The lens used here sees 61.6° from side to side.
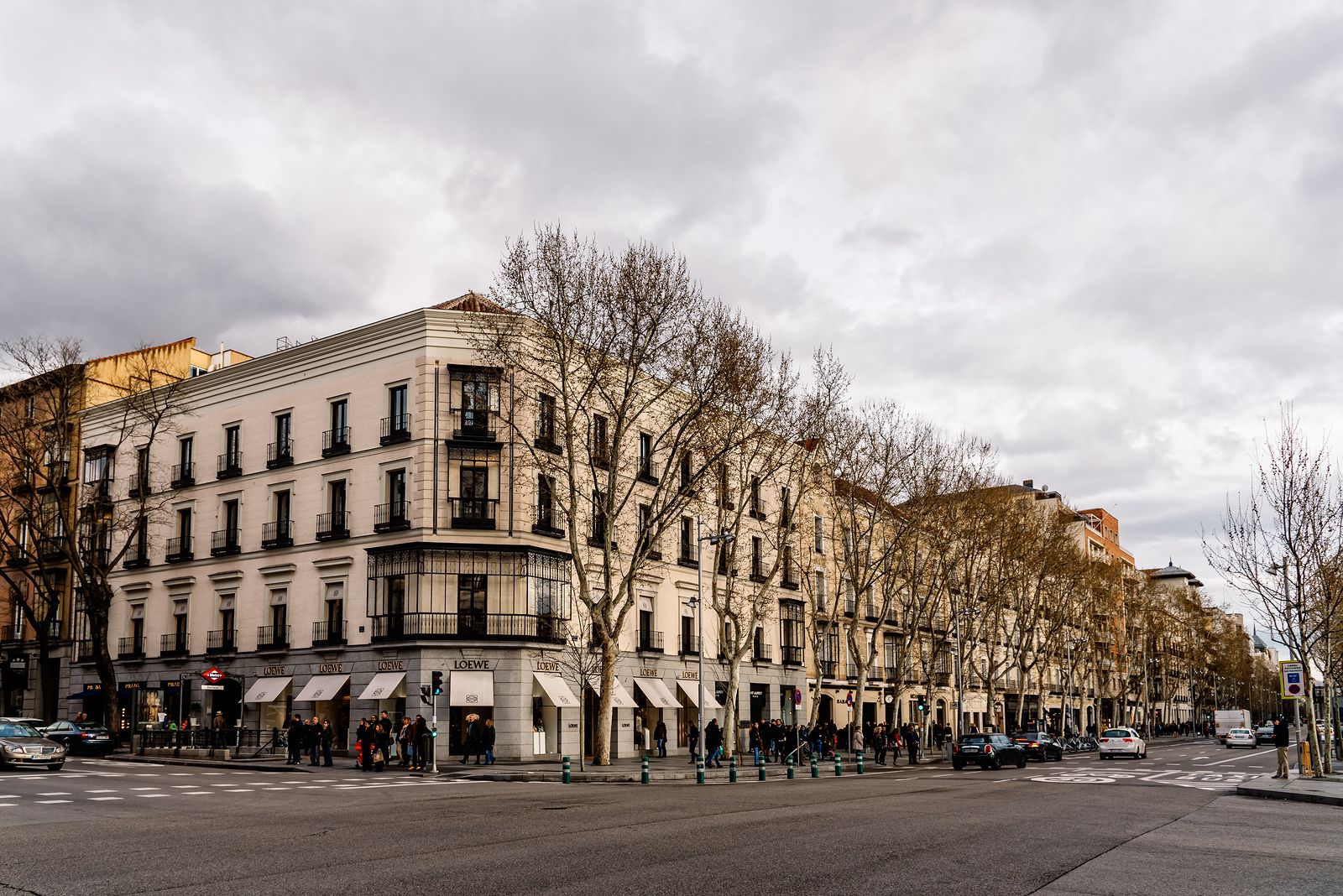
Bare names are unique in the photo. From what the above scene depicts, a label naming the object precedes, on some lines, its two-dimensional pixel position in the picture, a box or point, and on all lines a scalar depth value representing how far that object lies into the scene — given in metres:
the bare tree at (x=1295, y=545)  38.25
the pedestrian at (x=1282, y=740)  31.77
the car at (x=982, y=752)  42.53
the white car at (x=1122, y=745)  54.97
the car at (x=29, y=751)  30.44
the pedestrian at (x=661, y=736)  49.38
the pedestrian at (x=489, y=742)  38.34
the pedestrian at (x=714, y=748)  38.75
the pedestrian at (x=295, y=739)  38.28
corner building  42.28
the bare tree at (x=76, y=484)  48.09
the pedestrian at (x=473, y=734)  38.84
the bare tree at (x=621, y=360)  35.44
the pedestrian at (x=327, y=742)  37.97
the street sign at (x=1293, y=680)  32.54
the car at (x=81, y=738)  43.28
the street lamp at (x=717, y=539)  40.31
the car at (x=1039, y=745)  51.31
